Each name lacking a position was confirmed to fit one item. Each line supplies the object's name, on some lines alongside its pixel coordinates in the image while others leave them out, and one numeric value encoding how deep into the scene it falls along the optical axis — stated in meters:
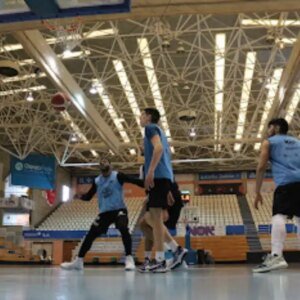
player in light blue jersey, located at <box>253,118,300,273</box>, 4.35
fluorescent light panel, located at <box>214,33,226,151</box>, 15.75
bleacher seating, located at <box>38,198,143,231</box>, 28.80
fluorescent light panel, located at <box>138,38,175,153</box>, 16.09
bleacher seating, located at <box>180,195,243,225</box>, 26.86
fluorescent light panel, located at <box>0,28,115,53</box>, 14.41
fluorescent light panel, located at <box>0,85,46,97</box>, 19.64
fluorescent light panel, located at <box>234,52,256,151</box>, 17.14
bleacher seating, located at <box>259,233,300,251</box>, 20.26
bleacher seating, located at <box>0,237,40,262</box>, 22.16
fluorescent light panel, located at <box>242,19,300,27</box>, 13.48
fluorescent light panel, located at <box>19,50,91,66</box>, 16.37
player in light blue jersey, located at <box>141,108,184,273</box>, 4.54
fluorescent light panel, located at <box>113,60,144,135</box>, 17.78
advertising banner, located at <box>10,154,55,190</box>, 21.58
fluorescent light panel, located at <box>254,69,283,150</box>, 17.95
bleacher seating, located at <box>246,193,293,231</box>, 27.39
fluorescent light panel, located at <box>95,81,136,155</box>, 19.34
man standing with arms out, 5.65
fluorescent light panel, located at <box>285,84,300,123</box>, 20.79
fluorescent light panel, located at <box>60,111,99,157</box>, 22.86
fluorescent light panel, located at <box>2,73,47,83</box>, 17.94
